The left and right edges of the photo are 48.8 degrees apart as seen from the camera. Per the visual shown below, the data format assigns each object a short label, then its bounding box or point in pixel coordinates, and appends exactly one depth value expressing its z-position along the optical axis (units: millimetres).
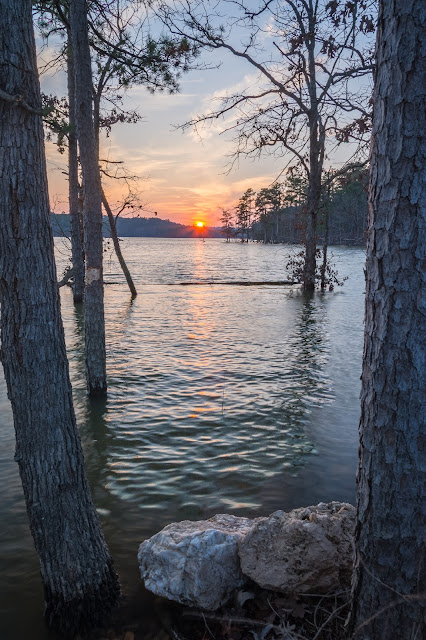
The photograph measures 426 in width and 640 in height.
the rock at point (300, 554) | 3314
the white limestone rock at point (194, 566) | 3387
